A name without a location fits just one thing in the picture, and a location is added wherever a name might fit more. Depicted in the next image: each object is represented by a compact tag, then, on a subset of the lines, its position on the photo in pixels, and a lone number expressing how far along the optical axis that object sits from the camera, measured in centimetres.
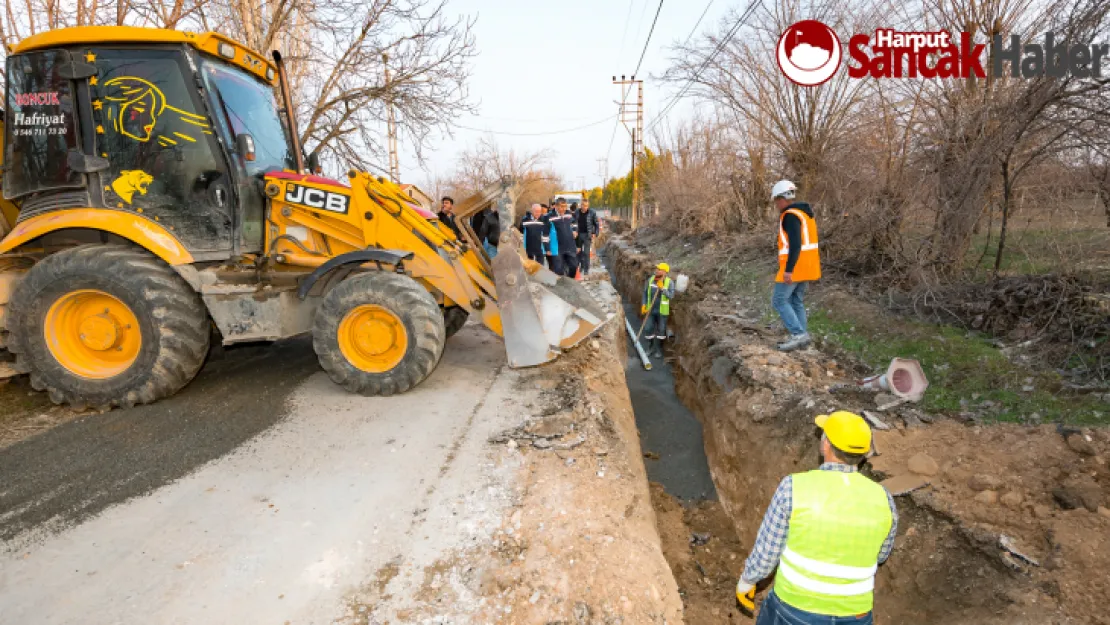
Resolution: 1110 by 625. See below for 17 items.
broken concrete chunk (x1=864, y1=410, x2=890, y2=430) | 424
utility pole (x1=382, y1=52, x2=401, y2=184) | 871
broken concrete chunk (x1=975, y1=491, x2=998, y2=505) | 336
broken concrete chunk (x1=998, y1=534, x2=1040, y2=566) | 295
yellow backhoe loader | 433
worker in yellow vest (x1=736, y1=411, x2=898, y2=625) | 211
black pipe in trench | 573
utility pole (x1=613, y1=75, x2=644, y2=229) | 3309
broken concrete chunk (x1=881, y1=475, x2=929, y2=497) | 365
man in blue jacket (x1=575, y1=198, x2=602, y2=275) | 1195
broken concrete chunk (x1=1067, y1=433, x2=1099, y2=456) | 356
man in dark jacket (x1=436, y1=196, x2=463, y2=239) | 807
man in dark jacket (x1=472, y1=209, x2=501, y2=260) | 1002
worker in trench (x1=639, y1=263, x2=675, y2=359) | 909
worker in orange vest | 547
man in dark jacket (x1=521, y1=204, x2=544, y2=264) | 963
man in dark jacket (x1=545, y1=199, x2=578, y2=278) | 974
